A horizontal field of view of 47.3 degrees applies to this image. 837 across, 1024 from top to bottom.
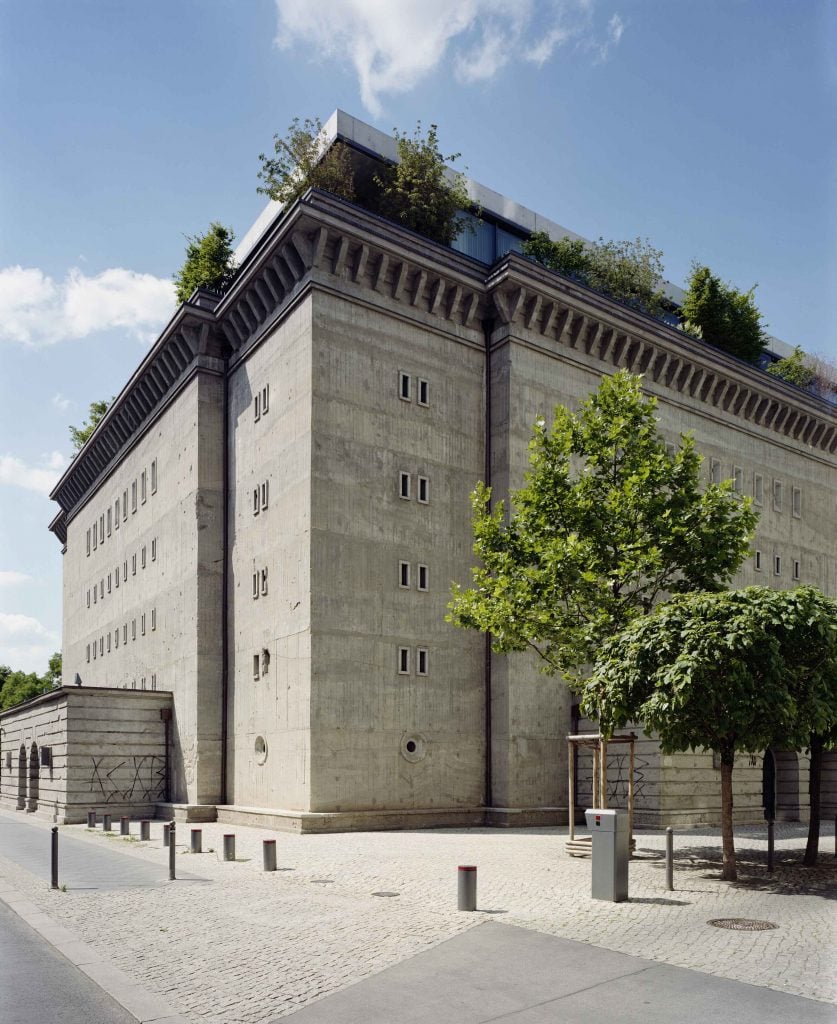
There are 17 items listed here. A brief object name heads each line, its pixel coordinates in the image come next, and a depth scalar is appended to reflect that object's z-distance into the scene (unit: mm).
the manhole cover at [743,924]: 13273
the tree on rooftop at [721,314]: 52000
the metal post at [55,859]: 17609
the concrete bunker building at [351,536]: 31609
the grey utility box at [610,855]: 15297
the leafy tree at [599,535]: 22781
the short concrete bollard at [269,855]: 19719
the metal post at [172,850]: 17997
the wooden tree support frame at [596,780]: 21219
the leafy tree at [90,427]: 67688
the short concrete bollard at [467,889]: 14531
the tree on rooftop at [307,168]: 38531
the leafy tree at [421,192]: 39062
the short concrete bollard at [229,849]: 21469
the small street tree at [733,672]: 16359
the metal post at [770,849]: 18609
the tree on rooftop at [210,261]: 45812
